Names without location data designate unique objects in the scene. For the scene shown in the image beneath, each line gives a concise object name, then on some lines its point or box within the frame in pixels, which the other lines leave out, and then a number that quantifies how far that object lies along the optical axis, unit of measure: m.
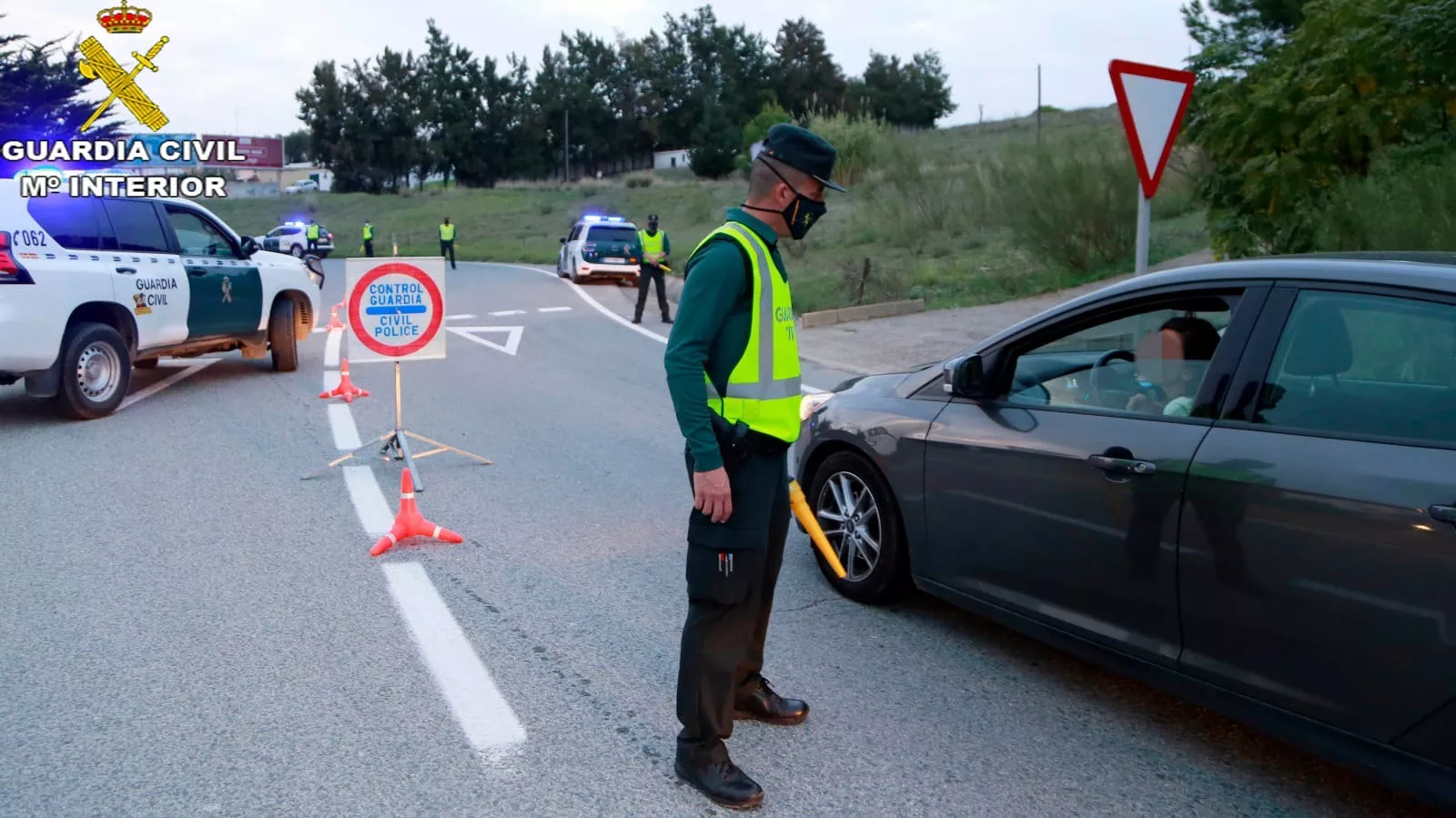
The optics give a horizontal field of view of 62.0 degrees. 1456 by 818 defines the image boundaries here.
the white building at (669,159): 100.38
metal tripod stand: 7.75
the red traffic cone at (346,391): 11.03
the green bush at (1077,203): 19.75
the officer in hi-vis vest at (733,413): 3.39
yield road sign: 6.97
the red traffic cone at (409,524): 6.30
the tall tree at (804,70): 98.44
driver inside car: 3.94
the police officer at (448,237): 35.38
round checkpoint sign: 7.80
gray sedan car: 3.15
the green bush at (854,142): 36.84
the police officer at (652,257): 18.45
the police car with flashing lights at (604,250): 26.64
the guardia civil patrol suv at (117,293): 9.20
